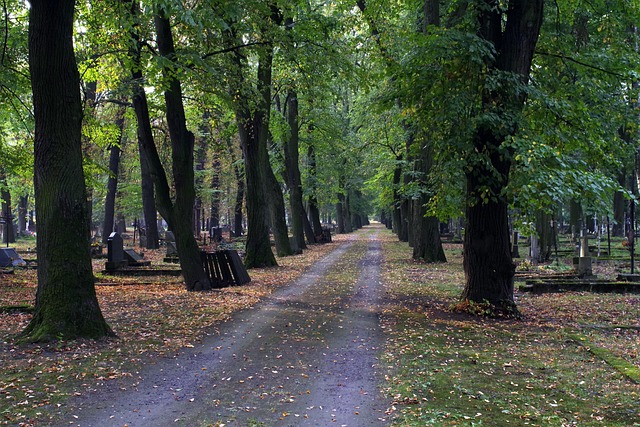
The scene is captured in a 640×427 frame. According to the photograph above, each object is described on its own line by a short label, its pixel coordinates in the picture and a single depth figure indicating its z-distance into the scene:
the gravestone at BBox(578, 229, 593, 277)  14.49
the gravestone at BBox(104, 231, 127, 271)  17.58
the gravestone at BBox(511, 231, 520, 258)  23.15
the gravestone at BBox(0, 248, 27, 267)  18.78
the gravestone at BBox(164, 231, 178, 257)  23.18
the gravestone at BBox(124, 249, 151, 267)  18.70
